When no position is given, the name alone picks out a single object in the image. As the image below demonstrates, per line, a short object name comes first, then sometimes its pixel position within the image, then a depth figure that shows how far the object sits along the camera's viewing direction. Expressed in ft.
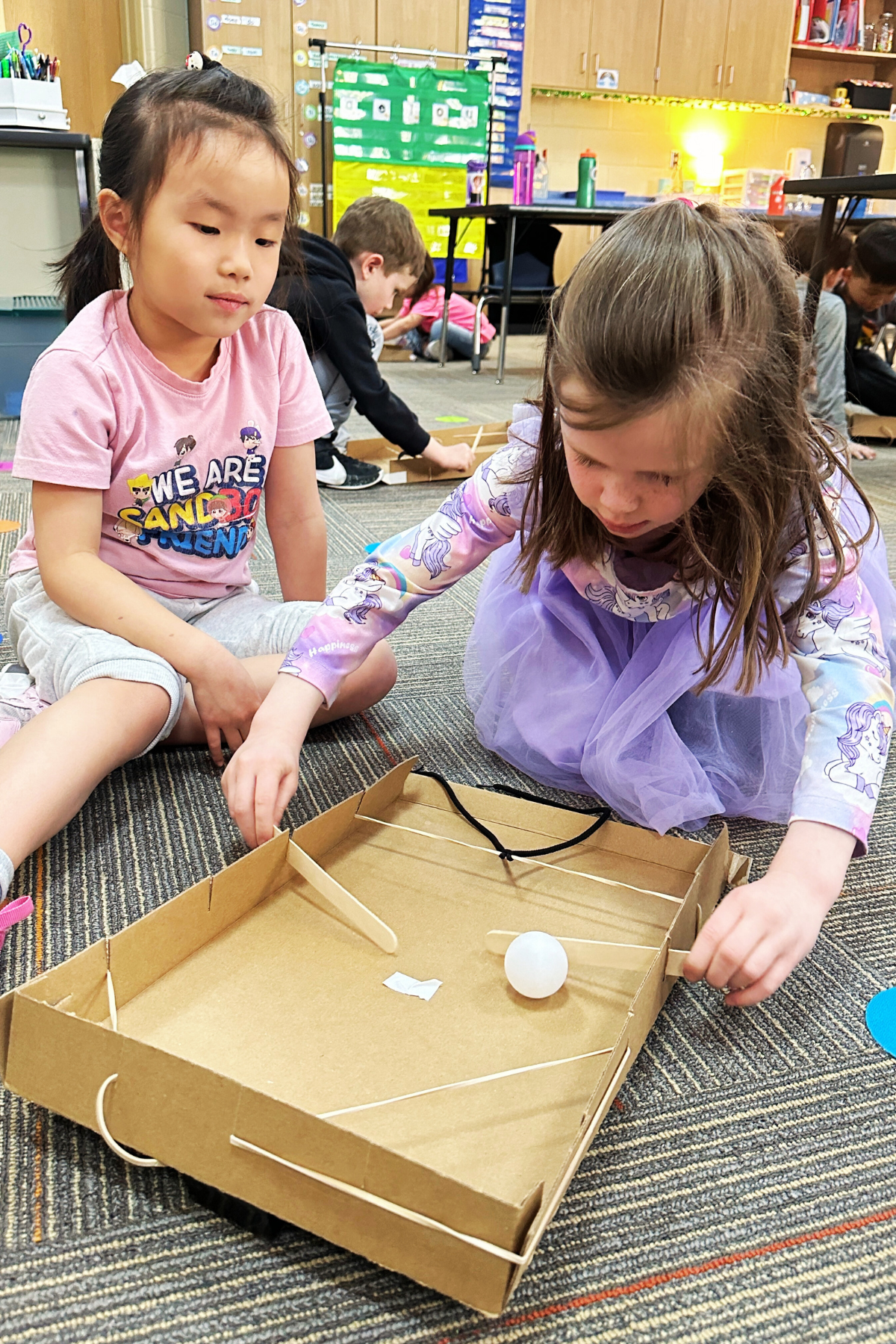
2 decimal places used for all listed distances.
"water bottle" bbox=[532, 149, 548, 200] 15.11
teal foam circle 2.06
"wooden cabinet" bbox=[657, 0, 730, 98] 15.87
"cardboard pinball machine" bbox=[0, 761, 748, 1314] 1.38
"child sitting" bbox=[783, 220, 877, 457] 8.07
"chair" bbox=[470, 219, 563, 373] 12.67
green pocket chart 13.75
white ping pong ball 1.92
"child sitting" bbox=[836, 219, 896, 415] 8.27
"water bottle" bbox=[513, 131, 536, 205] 13.21
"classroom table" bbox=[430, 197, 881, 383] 9.84
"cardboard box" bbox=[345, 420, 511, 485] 6.62
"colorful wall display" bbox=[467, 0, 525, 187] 14.43
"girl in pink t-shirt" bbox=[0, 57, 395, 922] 2.59
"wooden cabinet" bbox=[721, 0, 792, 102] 16.01
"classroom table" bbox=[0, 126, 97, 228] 7.00
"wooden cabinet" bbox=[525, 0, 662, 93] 15.21
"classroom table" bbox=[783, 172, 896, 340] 6.94
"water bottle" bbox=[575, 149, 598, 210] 10.96
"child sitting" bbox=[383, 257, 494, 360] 12.58
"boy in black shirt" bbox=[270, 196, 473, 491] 6.07
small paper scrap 1.92
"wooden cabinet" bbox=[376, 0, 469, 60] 14.02
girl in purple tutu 1.89
